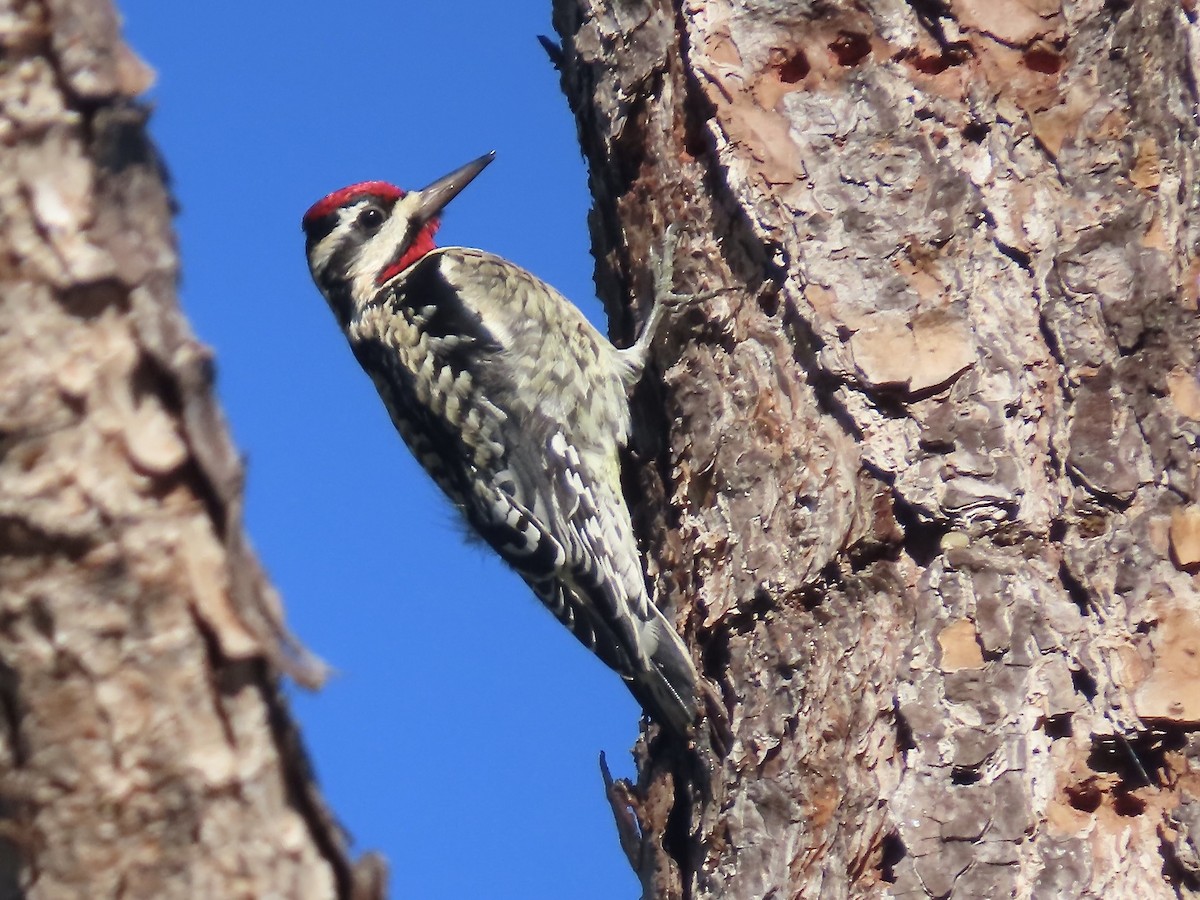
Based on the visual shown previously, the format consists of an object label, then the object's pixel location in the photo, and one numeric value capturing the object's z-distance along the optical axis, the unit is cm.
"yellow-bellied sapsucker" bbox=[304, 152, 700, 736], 710
